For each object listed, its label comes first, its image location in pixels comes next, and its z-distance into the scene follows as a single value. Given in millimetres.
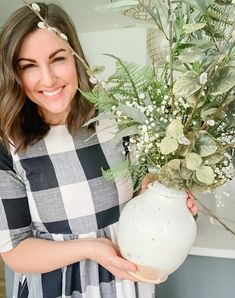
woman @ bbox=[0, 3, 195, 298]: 769
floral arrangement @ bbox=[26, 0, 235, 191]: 511
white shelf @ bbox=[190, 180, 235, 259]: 982
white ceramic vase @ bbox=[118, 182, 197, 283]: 630
